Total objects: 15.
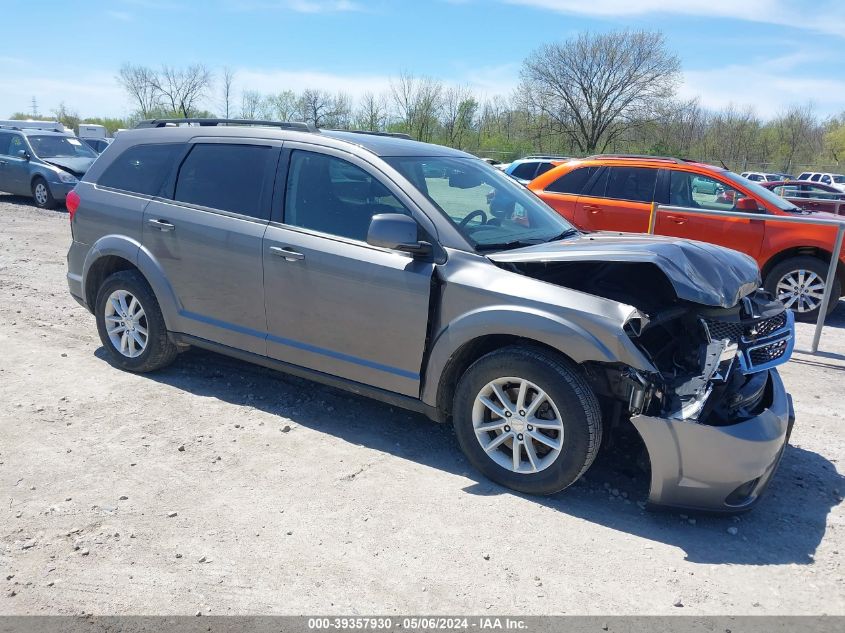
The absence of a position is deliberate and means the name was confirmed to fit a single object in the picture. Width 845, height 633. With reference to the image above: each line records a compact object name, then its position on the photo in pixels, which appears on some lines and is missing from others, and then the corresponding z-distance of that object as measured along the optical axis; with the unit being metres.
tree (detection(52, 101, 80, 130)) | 61.59
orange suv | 8.29
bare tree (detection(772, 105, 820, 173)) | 59.50
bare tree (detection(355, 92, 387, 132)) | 44.60
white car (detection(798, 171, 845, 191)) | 34.98
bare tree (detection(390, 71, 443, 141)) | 47.41
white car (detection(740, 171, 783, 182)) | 34.17
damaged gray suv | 3.52
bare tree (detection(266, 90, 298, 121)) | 49.19
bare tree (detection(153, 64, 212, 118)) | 54.96
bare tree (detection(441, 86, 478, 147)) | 48.94
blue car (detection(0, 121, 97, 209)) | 15.65
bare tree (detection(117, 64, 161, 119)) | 59.51
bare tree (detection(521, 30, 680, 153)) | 47.97
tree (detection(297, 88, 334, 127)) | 39.26
